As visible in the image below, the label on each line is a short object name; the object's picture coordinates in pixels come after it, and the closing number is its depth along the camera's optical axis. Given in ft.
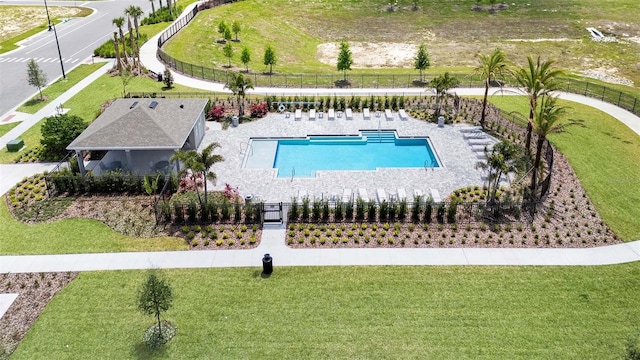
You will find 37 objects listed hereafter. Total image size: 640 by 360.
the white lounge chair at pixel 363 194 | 93.69
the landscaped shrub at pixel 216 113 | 130.93
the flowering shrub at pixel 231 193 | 94.53
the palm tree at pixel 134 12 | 182.60
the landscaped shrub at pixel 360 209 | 87.61
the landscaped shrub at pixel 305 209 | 87.04
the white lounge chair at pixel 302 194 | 93.61
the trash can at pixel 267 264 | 73.56
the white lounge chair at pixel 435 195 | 93.40
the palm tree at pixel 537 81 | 97.86
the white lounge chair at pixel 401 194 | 93.63
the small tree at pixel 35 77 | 141.49
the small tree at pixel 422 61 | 163.94
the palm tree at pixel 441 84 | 129.59
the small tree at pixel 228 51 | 184.55
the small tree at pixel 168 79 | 154.10
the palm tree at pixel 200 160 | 84.99
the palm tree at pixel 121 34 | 167.90
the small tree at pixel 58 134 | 108.88
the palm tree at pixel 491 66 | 122.72
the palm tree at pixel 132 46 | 167.53
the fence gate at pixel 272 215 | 86.99
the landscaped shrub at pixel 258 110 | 132.77
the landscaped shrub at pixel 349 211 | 87.61
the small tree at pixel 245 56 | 176.86
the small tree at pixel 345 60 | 166.61
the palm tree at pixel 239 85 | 129.39
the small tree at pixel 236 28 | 212.43
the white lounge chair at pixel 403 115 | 131.20
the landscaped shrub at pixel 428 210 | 86.28
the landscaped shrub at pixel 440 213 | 87.56
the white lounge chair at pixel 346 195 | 93.20
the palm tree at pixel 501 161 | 87.81
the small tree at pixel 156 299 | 59.41
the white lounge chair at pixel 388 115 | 131.13
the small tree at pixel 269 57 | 173.99
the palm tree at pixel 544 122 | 88.53
